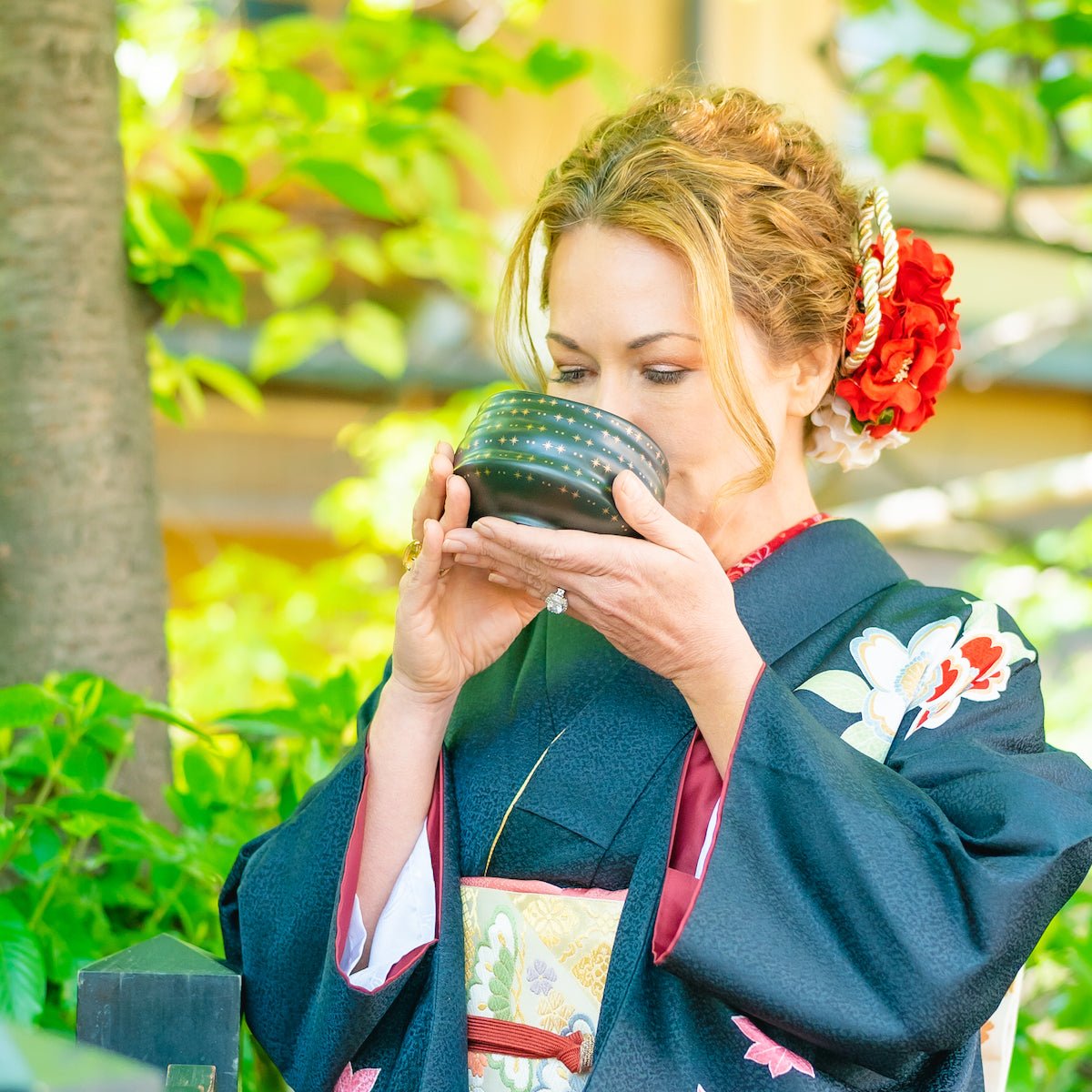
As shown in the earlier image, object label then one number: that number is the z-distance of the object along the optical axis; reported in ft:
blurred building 19.26
